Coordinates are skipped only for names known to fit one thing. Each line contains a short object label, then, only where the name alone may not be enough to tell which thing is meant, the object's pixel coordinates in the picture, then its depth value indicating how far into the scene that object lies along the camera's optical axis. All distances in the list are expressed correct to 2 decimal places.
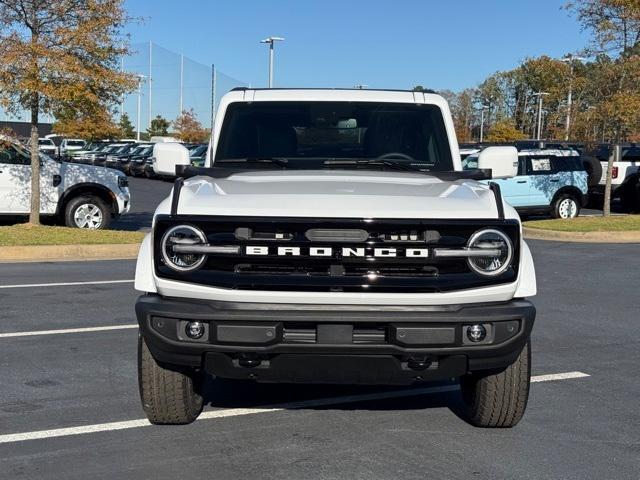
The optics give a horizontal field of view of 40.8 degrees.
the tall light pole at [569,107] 19.13
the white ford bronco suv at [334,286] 4.01
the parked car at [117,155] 41.99
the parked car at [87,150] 46.49
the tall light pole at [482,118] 75.56
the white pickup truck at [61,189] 15.01
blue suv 19.45
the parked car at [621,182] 22.03
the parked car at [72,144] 51.31
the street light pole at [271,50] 44.78
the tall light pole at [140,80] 14.07
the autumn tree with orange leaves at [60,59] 13.04
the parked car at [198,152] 29.50
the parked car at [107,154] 43.22
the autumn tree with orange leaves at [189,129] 64.50
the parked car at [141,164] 38.36
